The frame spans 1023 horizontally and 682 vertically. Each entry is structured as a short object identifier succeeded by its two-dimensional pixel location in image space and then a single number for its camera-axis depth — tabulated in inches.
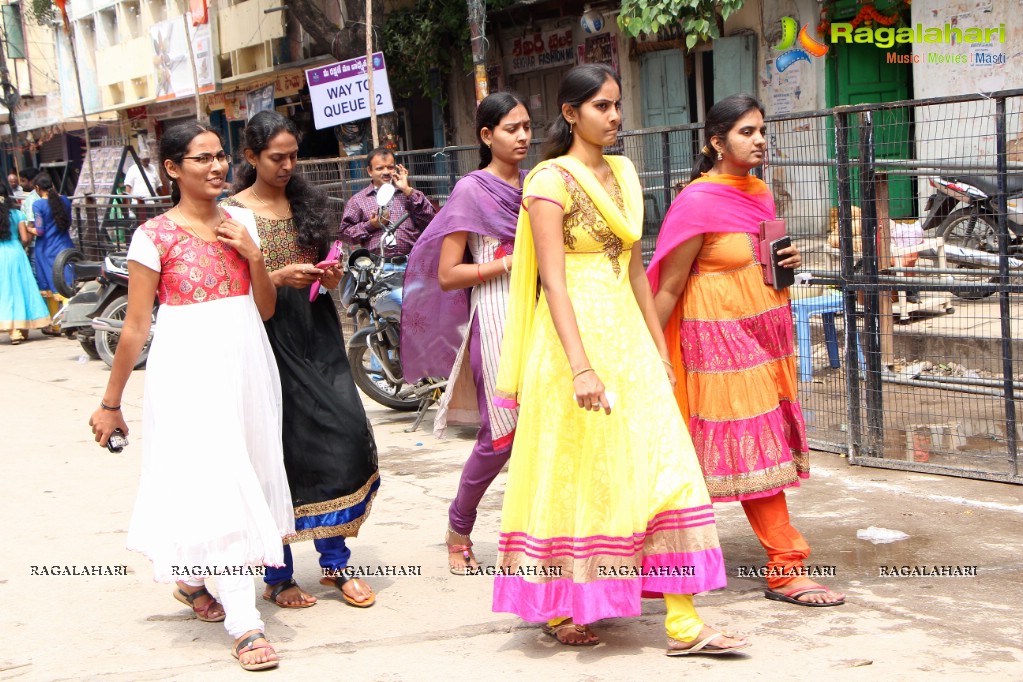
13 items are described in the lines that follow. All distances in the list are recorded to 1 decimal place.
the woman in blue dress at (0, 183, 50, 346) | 478.9
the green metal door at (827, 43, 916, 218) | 486.0
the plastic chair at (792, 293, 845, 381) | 245.3
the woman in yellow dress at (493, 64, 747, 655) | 132.5
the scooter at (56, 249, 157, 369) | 403.2
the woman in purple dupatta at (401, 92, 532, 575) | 163.3
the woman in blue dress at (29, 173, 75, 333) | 525.7
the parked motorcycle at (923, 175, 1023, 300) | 207.3
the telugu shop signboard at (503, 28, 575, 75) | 644.1
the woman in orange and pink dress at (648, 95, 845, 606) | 152.2
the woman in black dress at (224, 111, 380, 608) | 160.1
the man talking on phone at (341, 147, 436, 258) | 299.5
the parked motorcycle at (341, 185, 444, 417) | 287.4
